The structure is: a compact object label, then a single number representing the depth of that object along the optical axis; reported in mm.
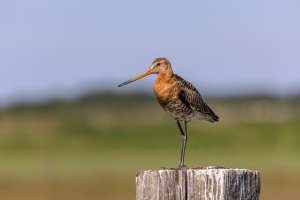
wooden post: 11086
